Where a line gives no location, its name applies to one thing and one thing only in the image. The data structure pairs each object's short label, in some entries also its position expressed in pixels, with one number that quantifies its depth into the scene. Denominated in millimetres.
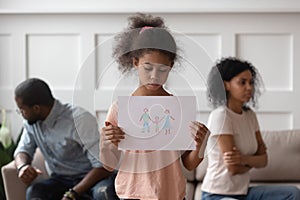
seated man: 2785
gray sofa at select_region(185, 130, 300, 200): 3219
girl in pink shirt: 1589
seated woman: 2639
